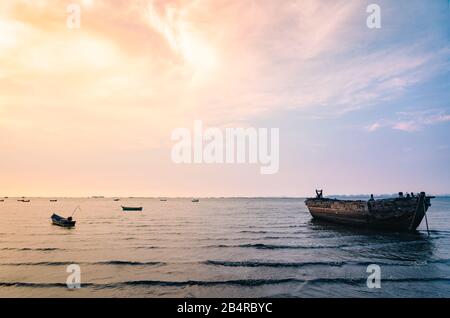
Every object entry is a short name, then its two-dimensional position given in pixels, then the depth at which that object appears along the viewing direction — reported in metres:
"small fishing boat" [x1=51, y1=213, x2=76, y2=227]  37.78
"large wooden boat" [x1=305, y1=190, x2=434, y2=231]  26.66
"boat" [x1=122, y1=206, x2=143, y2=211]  76.68
